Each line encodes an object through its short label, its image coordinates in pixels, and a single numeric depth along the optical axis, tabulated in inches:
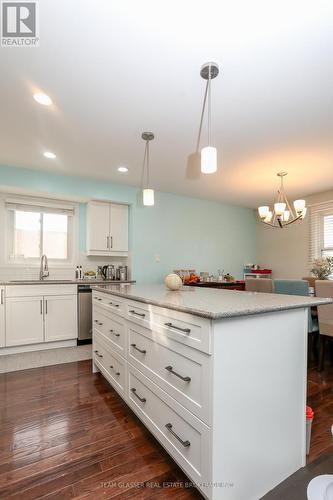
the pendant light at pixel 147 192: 103.3
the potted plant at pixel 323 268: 140.6
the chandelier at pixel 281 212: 132.9
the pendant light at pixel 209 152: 67.6
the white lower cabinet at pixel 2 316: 132.7
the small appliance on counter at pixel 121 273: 177.8
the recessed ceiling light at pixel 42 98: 80.5
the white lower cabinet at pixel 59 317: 144.1
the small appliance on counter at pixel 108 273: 177.9
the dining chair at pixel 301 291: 114.2
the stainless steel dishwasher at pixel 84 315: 152.4
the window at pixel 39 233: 159.2
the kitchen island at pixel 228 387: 43.4
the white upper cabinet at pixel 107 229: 168.9
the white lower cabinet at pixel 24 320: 134.9
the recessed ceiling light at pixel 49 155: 123.9
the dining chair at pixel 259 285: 135.2
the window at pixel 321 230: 180.4
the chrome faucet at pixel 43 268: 162.4
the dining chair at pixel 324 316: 106.4
